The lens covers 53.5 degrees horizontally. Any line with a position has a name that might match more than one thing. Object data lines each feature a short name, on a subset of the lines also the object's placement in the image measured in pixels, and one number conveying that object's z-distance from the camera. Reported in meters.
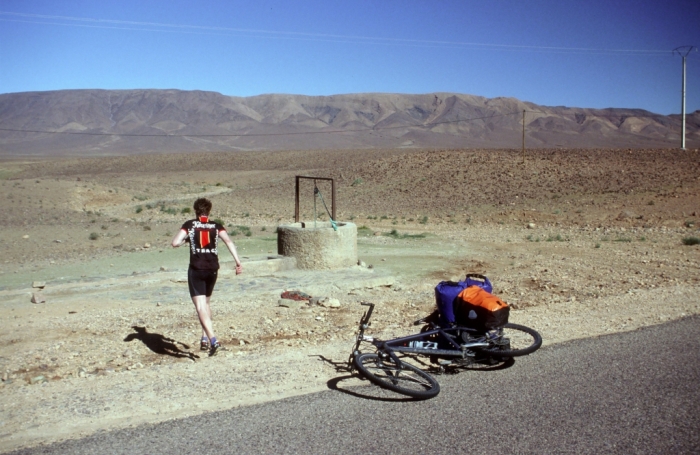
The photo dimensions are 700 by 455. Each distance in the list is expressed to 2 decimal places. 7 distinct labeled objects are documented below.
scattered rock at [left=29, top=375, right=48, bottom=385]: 6.27
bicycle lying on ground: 5.76
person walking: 6.91
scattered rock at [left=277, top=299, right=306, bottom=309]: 9.48
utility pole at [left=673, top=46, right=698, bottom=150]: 44.31
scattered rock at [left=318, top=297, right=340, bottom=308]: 9.54
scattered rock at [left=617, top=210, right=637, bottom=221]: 23.48
